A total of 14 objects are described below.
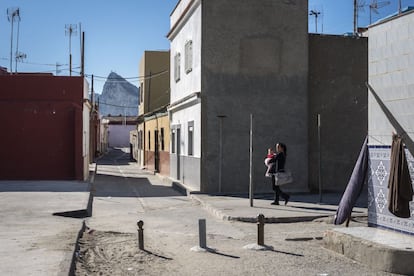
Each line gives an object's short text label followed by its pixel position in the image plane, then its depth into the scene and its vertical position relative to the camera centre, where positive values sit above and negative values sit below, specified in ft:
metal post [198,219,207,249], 29.76 -4.68
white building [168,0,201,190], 62.28 +6.40
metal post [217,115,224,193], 59.62 +0.04
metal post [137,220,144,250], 29.78 -4.90
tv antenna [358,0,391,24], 78.22 +19.43
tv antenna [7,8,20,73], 113.09 +26.48
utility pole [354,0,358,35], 84.41 +20.23
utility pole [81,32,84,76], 119.43 +20.15
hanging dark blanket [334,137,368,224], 31.14 -2.14
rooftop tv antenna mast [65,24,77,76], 134.29 +27.42
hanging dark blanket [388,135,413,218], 26.40 -1.86
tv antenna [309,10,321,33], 87.20 +20.54
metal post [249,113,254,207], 46.49 -1.73
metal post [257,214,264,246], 29.55 -4.55
